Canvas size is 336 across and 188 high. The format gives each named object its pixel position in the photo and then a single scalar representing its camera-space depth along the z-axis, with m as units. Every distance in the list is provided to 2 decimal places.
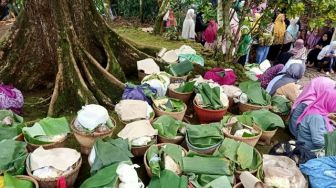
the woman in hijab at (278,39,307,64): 9.54
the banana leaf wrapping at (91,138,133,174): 4.09
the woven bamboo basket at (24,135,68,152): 4.35
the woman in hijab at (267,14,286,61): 10.74
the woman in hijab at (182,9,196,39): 11.62
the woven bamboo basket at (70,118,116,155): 4.52
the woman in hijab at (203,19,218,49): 10.55
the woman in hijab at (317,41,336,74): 10.91
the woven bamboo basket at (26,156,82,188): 3.83
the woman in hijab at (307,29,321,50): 11.27
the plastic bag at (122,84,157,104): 5.54
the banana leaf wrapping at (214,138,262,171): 4.40
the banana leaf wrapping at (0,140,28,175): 3.94
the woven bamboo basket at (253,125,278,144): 5.43
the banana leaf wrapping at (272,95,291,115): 6.08
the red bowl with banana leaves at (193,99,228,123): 5.69
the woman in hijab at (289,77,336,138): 5.40
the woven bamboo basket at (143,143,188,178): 4.22
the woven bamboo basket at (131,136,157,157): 4.61
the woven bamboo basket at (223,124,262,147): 4.89
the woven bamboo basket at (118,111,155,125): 5.10
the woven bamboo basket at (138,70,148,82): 6.80
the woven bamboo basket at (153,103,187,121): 5.38
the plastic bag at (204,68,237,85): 6.70
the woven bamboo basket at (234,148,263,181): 4.34
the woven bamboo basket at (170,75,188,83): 6.57
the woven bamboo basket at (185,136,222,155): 4.68
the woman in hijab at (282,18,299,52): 10.95
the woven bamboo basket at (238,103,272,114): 5.93
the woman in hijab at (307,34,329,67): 11.25
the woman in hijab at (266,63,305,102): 6.32
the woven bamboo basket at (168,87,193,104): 6.10
